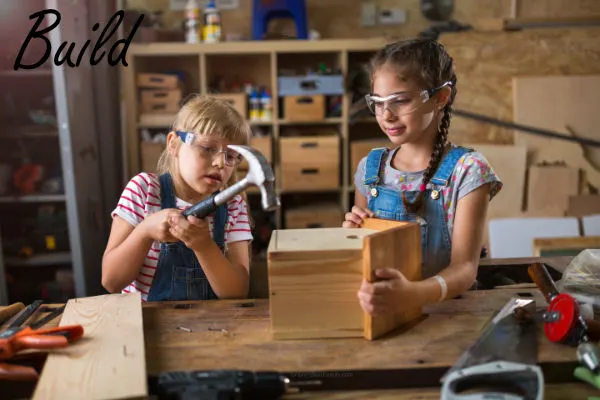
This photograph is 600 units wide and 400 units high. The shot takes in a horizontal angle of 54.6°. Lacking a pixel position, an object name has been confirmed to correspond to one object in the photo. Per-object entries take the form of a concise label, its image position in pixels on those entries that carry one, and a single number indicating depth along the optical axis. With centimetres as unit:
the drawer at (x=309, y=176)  413
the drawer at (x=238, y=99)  405
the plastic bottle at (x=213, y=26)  407
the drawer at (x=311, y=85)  405
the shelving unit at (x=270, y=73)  403
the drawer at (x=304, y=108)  408
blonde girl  148
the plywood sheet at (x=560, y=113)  384
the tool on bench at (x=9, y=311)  128
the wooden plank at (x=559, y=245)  267
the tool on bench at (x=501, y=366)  91
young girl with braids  148
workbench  101
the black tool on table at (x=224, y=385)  93
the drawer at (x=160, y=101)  410
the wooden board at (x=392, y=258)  112
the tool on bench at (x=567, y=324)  111
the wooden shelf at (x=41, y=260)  374
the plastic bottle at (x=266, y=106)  417
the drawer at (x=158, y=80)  407
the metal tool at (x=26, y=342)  100
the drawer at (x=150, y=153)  409
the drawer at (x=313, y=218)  417
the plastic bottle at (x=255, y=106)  416
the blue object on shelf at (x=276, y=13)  405
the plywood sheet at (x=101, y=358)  92
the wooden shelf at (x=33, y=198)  370
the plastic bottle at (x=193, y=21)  406
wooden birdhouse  113
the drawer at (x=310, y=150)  409
